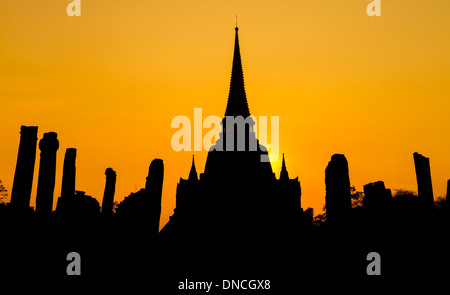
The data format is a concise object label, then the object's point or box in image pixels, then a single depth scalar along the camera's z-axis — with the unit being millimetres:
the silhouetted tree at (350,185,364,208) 56875
